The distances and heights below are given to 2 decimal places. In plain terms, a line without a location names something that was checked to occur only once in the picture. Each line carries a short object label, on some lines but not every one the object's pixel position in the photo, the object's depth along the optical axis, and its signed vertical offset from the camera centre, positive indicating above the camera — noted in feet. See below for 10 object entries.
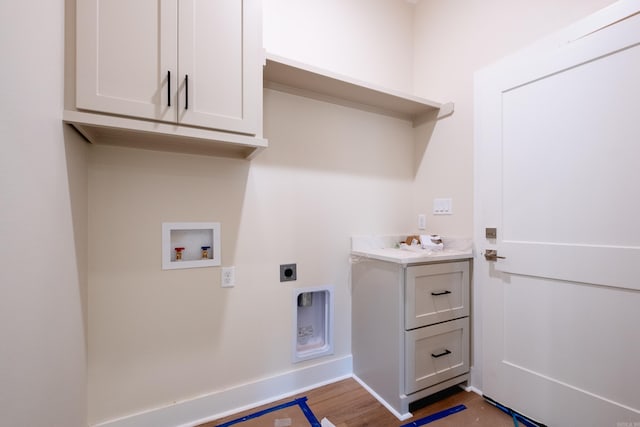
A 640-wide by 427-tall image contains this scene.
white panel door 4.02 -0.19
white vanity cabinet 5.20 -2.44
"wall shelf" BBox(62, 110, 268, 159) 3.56 +1.24
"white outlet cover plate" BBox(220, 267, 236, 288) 5.32 -1.30
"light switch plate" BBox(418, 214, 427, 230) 7.33 -0.22
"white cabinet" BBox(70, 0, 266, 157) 3.49 +2.13
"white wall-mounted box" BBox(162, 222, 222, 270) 4.89 -0.61
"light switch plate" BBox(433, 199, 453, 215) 6.68 +0.17
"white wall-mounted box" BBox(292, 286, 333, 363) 6.24 -2.70
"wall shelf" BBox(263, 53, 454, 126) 5.31 +2.87
